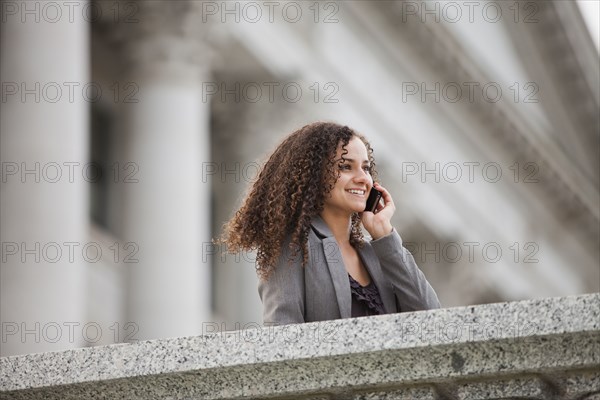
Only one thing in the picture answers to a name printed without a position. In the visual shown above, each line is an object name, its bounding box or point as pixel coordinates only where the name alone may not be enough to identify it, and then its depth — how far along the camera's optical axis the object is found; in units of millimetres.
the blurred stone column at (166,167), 44050
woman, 13832
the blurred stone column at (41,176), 32314
